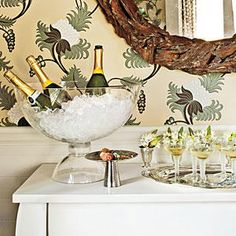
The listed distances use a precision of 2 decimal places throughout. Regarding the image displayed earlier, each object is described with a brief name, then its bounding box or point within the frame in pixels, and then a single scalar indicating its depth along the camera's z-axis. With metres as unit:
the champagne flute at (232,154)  1.30
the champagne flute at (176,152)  1.35
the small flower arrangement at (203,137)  1.36
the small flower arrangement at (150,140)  1.50
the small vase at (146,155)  1.49
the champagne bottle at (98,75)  1.47
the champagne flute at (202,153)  1.31
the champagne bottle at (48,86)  1.31
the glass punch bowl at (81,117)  1.28
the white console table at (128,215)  1.21
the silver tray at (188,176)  1.29
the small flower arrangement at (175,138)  1.37
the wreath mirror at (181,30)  1.55
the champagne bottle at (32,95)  1.31
